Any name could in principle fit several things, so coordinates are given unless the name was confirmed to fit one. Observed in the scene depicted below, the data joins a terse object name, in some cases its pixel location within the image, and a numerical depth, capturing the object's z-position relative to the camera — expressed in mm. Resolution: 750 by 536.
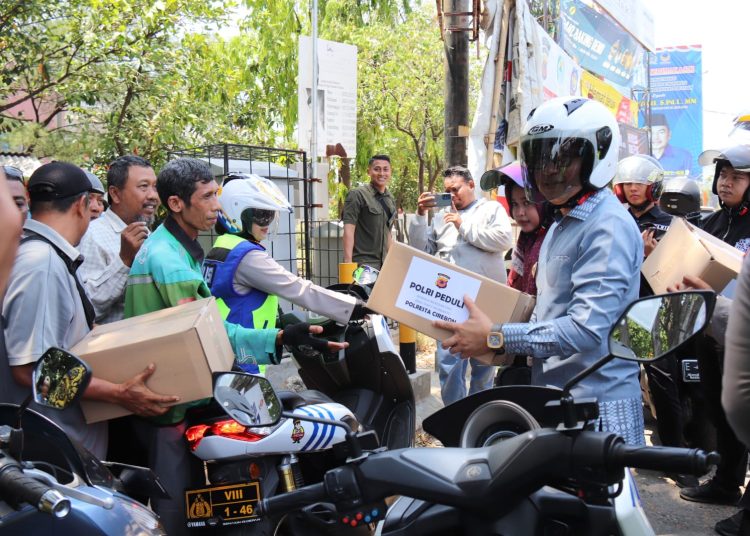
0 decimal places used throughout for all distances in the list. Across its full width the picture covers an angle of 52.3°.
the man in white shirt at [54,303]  2439
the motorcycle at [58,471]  1698
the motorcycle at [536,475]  1484
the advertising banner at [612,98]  14423
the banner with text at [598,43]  16531
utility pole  7086
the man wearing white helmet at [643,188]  5691
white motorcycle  2838
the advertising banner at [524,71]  6984
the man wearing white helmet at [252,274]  3482
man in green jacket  2906
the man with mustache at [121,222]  3504
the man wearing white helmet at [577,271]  2371
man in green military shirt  7699
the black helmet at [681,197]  6055
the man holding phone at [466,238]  5844
